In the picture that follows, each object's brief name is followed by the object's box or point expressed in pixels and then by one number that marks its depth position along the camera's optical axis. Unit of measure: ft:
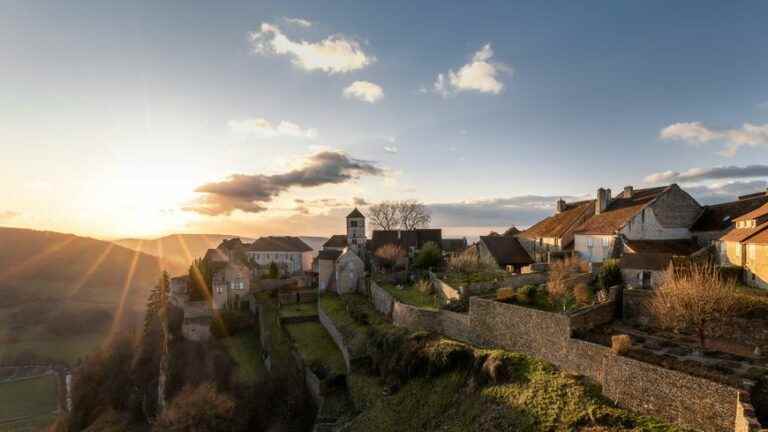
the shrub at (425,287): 104.37
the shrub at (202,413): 87.25
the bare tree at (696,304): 50.31
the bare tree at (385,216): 222.69
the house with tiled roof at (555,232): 115.03
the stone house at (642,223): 97.91
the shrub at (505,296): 73.20
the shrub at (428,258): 129.49
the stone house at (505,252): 120.26
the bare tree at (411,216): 222.89
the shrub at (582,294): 70.88
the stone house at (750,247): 66.13
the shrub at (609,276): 75.61
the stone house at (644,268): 72.14
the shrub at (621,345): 46.68
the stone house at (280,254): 208.53
